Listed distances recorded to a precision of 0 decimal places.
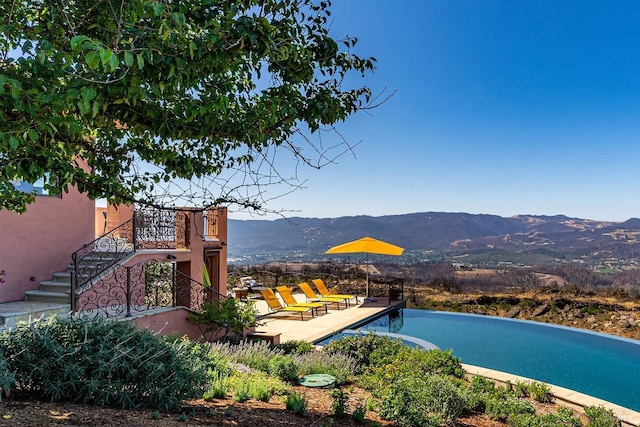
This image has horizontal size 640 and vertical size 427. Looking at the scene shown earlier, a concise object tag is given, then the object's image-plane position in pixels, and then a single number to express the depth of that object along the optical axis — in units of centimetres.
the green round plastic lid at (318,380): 631
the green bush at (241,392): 492
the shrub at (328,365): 684
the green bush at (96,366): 390
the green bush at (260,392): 512
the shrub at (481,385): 633
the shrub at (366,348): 778
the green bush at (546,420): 501
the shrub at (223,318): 855
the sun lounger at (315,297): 1512
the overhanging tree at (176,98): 285
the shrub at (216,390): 485
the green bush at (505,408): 556
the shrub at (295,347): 827
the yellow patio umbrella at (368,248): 1727
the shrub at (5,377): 350
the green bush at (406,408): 477
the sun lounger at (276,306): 1324
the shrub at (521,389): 663
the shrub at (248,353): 694
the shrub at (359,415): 459
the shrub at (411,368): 645
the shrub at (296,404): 463
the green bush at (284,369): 653
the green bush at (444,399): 528
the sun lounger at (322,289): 1608
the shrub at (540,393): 649
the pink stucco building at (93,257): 831
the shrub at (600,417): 517
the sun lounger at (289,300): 1393
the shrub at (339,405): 469
